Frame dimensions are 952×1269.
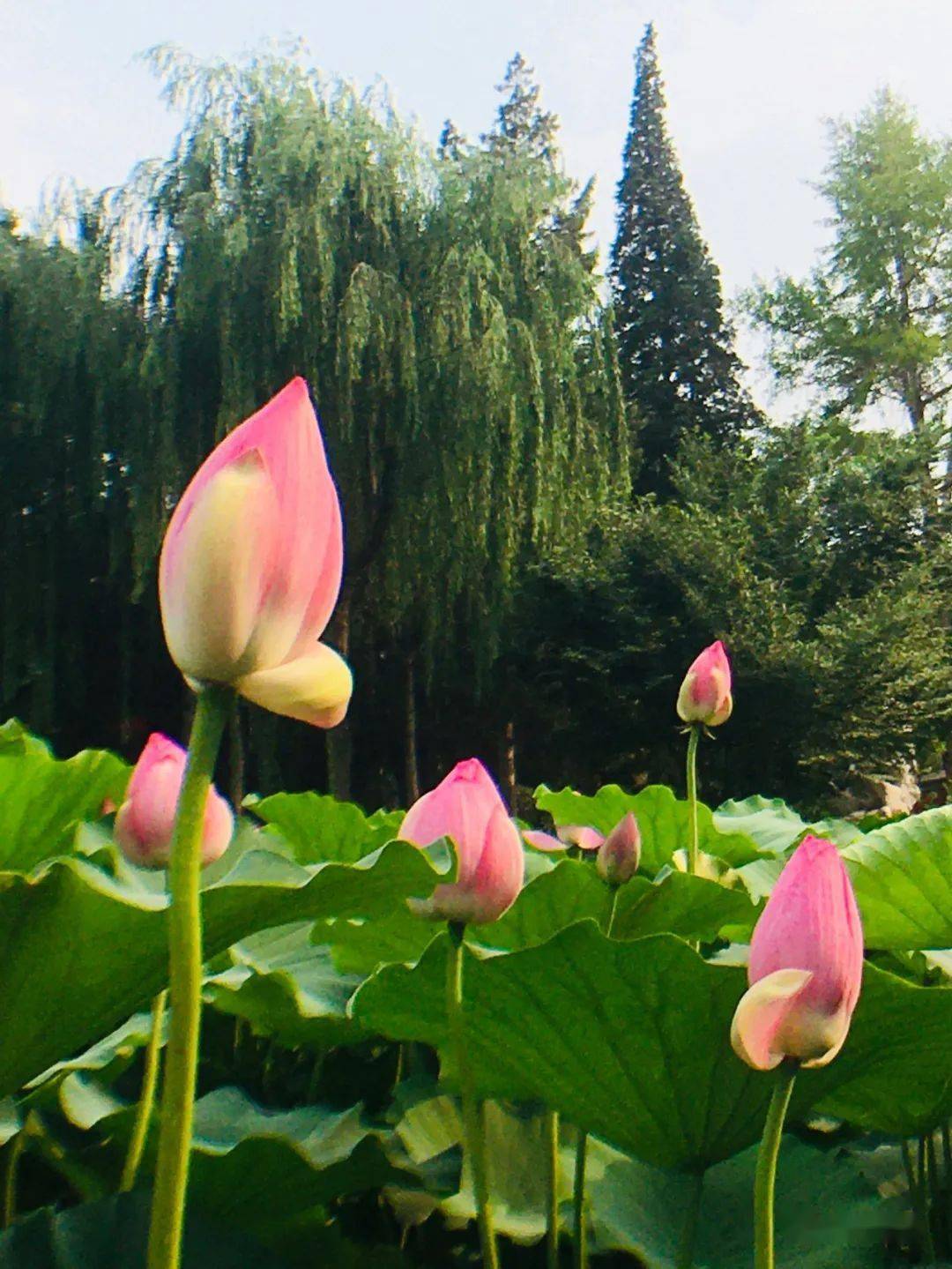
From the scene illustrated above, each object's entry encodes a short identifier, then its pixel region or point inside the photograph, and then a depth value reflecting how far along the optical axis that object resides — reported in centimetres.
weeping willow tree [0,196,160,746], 700
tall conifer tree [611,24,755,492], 1725
